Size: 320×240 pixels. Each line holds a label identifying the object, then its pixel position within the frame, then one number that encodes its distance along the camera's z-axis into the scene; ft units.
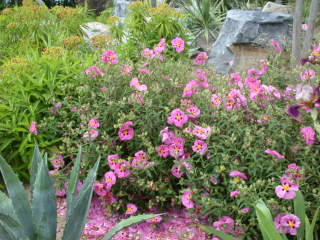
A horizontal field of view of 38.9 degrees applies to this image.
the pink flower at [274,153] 8.96
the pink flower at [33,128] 11.80
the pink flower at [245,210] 8.95
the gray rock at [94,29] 24.54
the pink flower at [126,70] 12.46
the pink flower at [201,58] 13.20
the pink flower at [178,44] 14.35
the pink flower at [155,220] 10.36
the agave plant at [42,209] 7.36
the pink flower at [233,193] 8.96
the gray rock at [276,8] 28.30
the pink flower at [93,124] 10.84
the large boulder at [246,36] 22.56
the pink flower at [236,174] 9.17
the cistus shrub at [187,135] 9.57
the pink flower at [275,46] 13.54
